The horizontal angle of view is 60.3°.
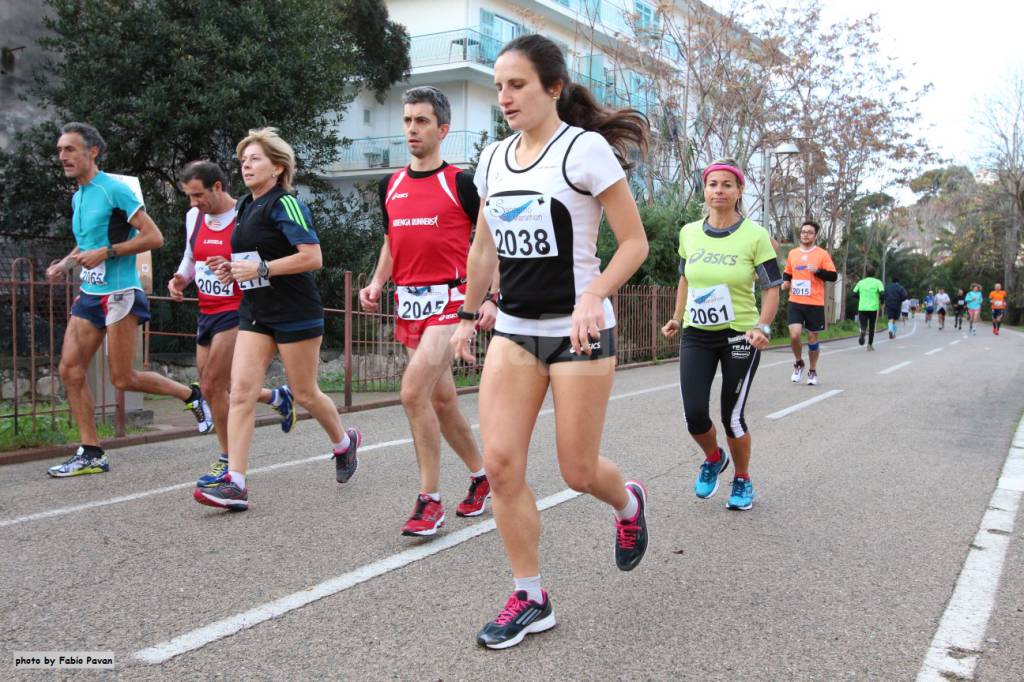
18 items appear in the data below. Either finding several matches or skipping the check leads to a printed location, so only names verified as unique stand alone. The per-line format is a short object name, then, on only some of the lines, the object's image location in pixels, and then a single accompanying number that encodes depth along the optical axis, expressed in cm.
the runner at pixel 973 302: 3275
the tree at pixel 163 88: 1563
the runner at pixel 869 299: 1977
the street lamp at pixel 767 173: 2575
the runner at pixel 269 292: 480
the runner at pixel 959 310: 3841
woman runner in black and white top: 304
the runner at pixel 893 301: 2616
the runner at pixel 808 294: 1179
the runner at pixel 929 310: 4906
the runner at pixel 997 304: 3297
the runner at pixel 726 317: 502
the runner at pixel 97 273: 584
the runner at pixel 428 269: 437
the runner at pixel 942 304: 3925
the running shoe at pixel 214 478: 469
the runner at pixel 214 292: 557
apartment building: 3067
